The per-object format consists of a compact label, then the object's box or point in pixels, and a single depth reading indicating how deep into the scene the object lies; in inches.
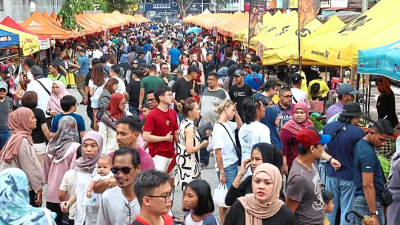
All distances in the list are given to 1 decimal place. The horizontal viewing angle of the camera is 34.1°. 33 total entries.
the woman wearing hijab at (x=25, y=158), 265.6
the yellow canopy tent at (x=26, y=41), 582.9
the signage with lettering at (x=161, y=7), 4820.4
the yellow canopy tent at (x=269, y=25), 689.6
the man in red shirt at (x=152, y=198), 154.6
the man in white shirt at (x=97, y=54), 879.7
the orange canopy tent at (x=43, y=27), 812.9
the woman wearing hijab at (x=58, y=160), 253.8
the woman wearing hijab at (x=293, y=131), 291.0
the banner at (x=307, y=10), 439.2
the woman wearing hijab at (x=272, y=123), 306.3
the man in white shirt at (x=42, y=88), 409.7
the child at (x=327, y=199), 209.3
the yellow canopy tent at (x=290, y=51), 479.2
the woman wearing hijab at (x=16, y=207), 158.1
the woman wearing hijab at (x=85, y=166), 218.4
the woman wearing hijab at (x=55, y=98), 393.1
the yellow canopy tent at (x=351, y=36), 357.7
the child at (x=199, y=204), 200.7
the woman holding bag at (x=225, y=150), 281.0
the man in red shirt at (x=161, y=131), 294.2
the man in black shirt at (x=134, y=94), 463.2
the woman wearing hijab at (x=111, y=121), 289.1
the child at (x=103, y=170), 195.9
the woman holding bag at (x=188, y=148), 289.4
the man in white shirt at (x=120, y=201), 177.5
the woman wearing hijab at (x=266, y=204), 160.9
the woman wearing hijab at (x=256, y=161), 194.2
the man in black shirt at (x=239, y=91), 418.9
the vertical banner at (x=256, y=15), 556.4
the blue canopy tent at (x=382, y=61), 274.1
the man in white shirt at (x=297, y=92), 384.2
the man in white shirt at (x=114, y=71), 460.1
